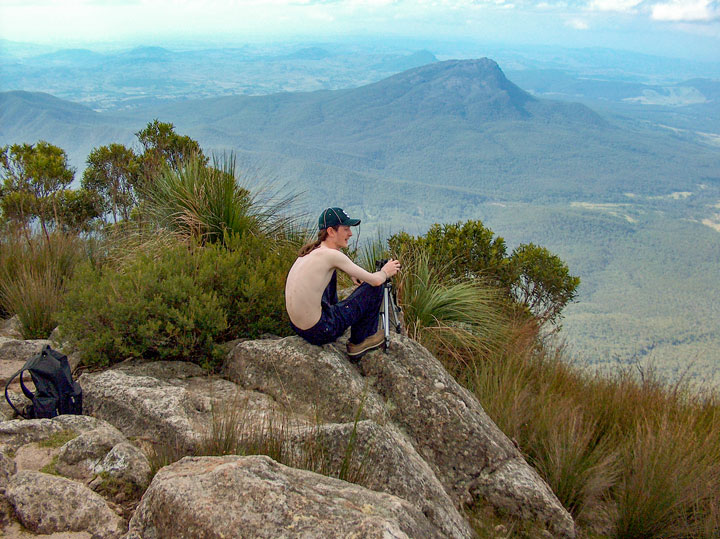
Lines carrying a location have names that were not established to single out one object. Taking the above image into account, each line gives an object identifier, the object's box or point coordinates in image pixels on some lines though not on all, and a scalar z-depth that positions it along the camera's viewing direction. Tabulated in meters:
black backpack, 3.13
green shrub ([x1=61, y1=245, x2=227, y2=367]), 3.99
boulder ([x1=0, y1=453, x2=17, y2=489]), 2.08
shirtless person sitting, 3.82
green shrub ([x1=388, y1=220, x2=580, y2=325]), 8.32
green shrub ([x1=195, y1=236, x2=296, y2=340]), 4.65
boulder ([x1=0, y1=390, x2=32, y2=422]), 3.16
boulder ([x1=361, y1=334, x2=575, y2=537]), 3.52
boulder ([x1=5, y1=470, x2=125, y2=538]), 1.97
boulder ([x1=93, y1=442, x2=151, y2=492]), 2.34
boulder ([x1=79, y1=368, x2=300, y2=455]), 2.95
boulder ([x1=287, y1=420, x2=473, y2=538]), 2.71
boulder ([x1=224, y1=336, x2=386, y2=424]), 3.54
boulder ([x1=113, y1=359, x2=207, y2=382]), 3.88
